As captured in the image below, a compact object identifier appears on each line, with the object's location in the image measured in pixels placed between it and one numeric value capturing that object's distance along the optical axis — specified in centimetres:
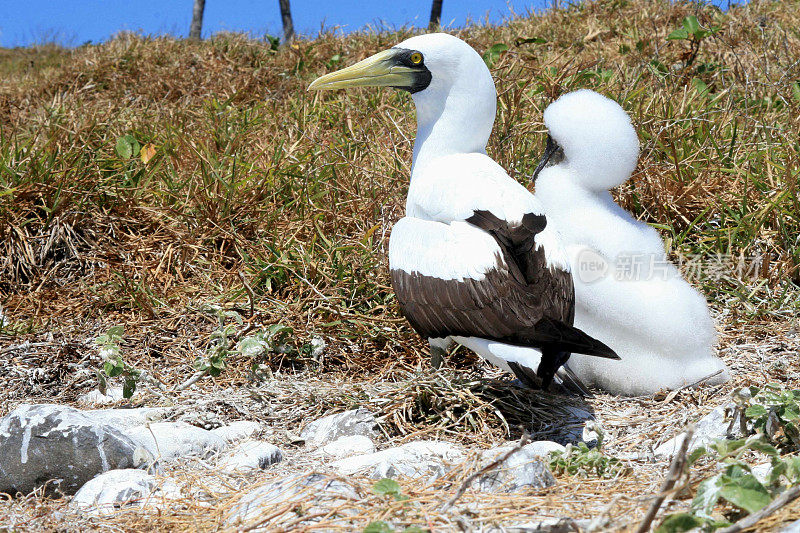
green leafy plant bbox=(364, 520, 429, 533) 314
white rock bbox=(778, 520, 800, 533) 319
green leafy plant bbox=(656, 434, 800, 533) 322
